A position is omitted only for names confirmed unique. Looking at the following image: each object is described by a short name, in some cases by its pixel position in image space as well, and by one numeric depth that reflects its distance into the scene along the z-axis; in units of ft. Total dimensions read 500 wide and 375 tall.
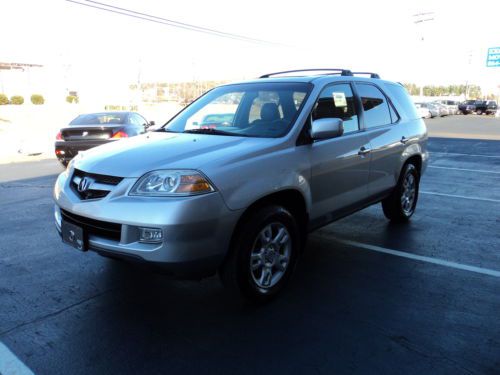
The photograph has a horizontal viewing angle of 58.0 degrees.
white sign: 14.76
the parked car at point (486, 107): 159.33
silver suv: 10.14
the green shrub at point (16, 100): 142.82
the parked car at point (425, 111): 124.24
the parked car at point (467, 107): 164.25
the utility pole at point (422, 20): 160.45
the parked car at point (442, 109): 142.31
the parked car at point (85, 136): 34.01
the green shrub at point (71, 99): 177.09
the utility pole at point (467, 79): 271.49
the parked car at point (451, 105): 153.89
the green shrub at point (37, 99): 150.30
